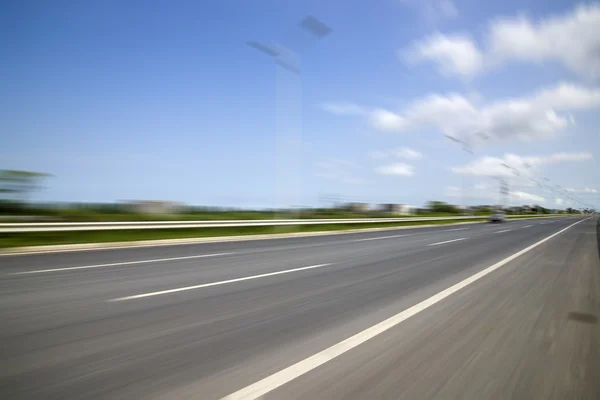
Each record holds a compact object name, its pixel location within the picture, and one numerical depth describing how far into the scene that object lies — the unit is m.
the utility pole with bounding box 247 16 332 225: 16.86
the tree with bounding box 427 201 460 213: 64.01
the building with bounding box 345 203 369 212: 40.12
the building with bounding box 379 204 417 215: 46.41
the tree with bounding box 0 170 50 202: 14.88
